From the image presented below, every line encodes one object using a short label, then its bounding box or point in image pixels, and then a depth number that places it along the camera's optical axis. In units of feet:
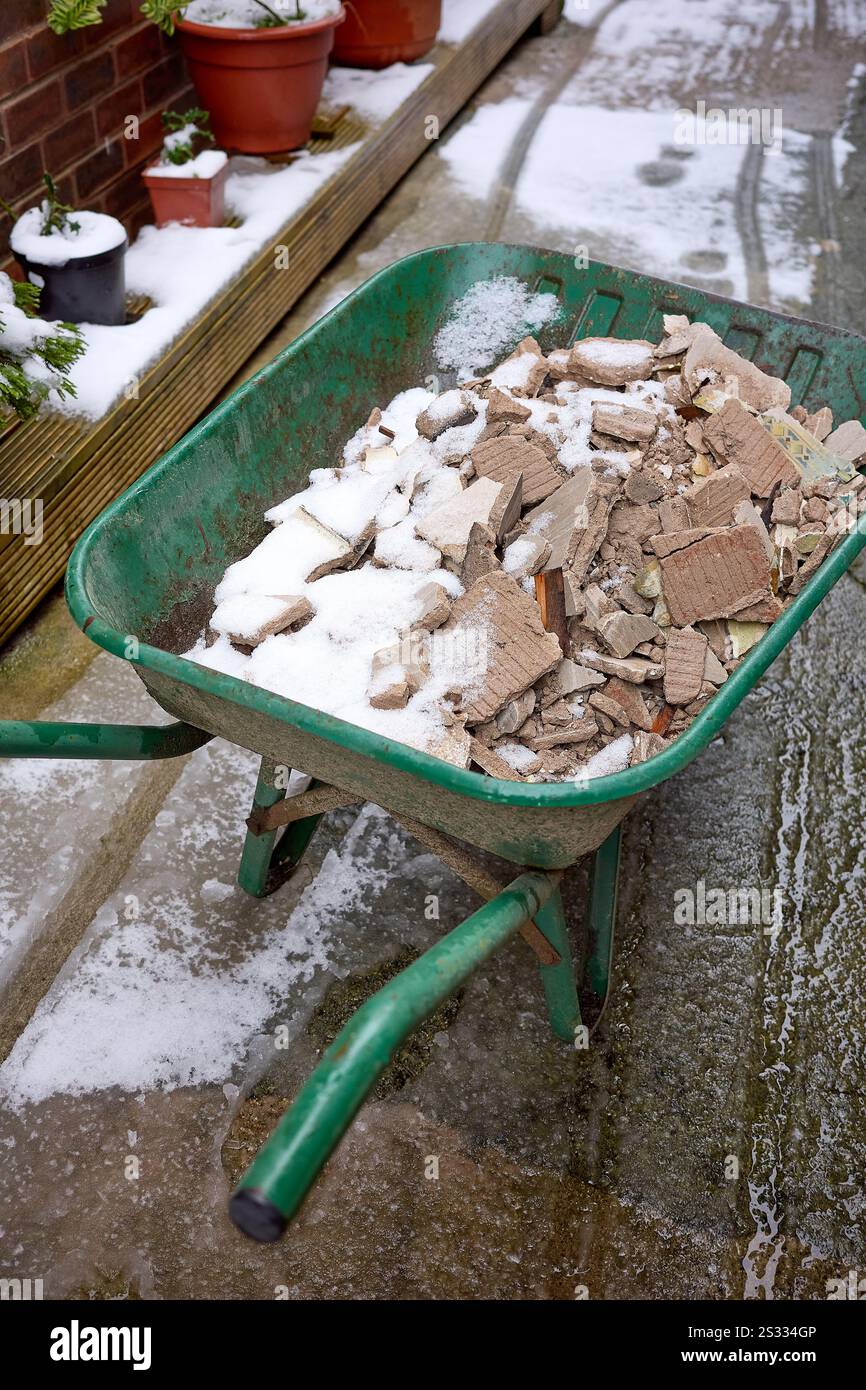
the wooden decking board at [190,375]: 9.16
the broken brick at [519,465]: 6.86
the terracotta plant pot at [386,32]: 15.75
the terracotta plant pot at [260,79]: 12.30
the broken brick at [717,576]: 6.28
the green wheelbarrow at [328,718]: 4.12
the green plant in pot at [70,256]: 9.80
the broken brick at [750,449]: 7.00
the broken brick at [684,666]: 6.03
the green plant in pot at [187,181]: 11.72
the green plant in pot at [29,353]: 7.75
